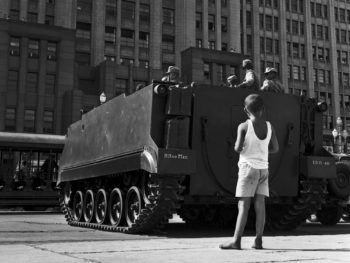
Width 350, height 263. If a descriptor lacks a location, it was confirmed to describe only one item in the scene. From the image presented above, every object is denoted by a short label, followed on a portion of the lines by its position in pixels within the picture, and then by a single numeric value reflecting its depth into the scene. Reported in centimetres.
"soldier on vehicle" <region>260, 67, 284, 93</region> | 1009
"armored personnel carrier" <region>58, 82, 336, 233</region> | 852
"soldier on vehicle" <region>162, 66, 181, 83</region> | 964
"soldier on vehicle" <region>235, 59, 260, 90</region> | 974
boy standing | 613
